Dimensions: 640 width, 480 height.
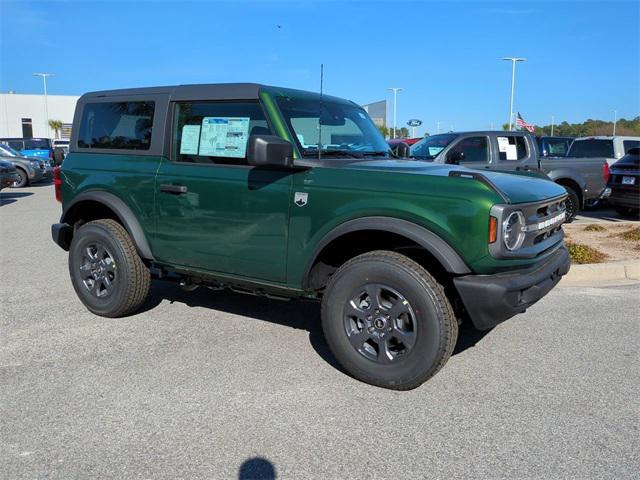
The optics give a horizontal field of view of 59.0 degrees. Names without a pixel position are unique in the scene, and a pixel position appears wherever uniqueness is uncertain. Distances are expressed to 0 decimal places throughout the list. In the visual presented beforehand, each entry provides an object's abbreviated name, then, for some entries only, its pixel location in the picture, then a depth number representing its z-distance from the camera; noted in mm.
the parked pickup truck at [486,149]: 9594
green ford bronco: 3492
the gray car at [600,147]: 13906
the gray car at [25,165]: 20422
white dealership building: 64312
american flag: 26172
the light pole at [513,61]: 46081
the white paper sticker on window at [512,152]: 9820
